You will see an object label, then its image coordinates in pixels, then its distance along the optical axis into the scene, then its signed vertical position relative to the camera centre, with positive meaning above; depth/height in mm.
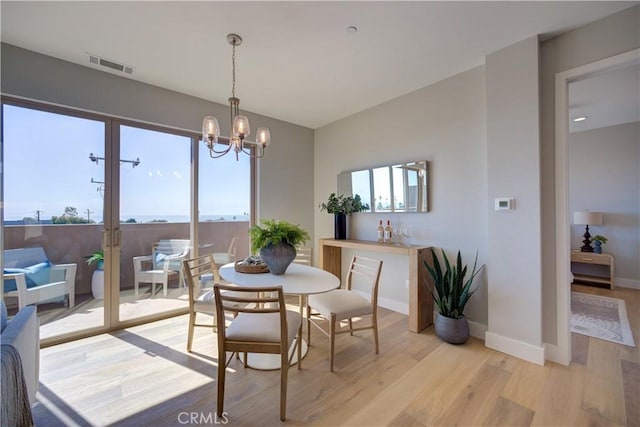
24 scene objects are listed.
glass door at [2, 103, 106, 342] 2330 +18
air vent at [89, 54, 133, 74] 2447 +1498
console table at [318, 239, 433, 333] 2707 -733
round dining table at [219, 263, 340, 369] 1902 -526
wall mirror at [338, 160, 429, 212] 3043 +369
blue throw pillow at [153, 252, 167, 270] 3119 -533
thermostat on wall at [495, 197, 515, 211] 2281 +86
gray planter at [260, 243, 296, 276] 2150 -336
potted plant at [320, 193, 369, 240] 3693 +97
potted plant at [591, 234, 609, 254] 4371 -496
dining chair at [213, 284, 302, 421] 1559 -768
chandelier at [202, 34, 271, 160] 2068 +694
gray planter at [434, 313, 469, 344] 2449 -1097
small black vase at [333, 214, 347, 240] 3775 -175
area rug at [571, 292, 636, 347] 2598 -1222
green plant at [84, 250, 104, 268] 2711 -429
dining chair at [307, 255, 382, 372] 2111 -781
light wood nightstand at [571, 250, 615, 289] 4176 -967
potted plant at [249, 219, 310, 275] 2148 -225
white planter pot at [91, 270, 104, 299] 2729 -702
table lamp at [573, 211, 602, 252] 4336 -125
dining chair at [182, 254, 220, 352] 2281 -788
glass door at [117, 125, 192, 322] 2895 -29
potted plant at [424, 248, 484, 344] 2457 -830
